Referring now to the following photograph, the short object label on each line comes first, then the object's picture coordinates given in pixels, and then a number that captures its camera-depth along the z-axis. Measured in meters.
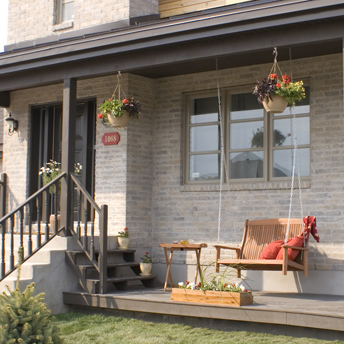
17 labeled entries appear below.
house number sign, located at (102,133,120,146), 10.68
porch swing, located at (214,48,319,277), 8.48
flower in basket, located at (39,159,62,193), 11.19
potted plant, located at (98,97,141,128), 9.85
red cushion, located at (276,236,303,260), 8.55
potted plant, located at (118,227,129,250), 10.20
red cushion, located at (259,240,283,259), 8.85
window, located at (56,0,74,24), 12.03
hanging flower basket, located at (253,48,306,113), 8.32
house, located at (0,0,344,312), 8.91
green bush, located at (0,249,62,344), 5.56
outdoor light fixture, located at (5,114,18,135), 12.00
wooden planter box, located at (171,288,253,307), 7.78
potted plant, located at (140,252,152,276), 10.08
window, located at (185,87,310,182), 9.75
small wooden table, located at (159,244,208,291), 9.42
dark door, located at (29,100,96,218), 11.56
